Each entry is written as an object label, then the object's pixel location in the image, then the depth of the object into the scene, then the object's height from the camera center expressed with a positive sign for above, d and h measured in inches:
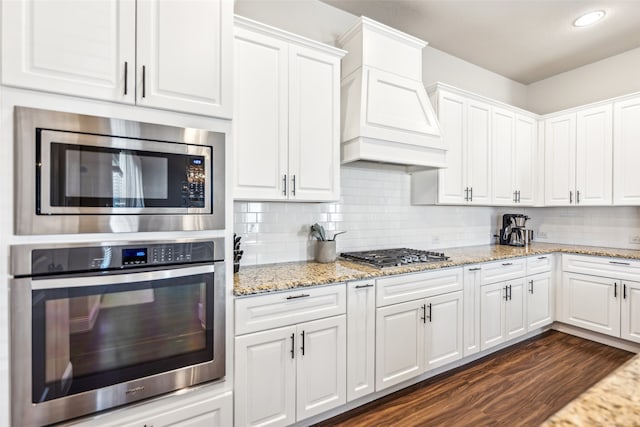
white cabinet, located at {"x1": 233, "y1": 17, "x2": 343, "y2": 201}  80.4 +25.3
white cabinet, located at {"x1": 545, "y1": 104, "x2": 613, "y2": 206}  135.3 +24.7
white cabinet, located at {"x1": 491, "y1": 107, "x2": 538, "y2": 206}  139.4 +25.3
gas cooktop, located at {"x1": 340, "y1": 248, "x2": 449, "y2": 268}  95.3 -13.5
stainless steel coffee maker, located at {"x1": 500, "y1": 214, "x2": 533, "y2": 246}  149.6 -7.2
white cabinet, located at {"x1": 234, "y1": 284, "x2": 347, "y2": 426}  70.1 -32.4
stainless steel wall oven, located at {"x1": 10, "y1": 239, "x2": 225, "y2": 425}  50.6 -19.2
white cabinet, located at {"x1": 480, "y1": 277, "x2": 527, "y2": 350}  114.8 -35.9
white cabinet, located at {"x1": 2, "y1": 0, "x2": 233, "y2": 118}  50.3 +27.8
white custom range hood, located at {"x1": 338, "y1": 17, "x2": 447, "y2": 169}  96.4 +34.6
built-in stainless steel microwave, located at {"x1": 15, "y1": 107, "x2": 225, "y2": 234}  50.4 +6.4
